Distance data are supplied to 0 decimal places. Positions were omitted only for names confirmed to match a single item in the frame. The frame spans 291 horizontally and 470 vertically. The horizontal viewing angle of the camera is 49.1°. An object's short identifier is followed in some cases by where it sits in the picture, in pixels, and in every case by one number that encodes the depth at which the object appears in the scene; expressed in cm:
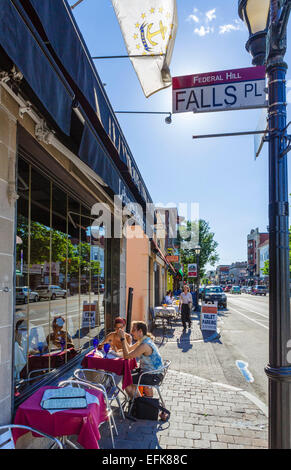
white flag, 371
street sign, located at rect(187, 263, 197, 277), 1902
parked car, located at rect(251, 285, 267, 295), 5707
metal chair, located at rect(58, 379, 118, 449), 329
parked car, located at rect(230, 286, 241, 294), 6218
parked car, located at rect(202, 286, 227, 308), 2461
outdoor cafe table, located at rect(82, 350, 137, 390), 436
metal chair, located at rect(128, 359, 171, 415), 440
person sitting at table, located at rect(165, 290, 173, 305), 1621
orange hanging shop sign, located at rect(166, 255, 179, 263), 2007
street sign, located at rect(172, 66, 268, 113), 321
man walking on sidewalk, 1198
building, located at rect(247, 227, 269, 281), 9362
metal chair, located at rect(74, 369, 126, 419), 411
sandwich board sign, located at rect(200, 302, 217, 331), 1146
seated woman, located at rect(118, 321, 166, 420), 446
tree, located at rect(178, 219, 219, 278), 3537
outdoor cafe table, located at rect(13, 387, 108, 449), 256
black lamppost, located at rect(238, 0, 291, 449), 278
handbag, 430
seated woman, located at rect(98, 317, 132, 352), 529
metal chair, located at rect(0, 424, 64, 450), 229
